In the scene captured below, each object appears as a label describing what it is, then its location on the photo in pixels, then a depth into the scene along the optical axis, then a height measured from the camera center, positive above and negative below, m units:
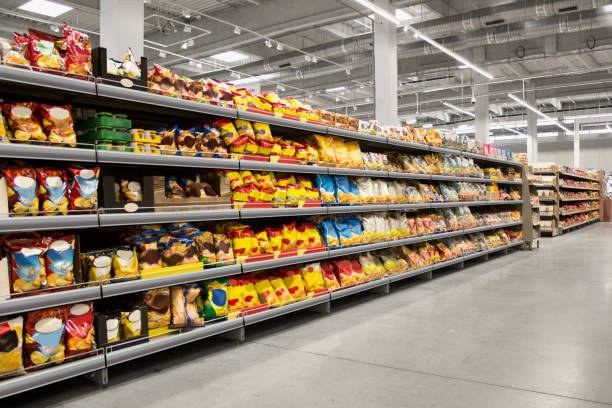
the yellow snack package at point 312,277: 4.11 -0.67
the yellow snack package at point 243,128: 3.56 +0.58
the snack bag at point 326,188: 4.35 +0.13
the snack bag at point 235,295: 3.39 -0.67
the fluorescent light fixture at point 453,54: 8.10 +2.82
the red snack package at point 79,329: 2.49 -0.66
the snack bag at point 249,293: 3.52 -0.68
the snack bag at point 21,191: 2.31 +0.09
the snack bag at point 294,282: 3.96 -0.68
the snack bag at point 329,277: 4.28 -0.70
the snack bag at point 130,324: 2.73 -0.69
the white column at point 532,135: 18.69 +2.47
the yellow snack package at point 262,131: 3.72 +0.58
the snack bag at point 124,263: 2.71 -0.33
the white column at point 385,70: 7.53 +2.14
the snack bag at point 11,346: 2.21 -0.66
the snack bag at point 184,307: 3.01 -0.67
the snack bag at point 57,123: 2.47 +0.45
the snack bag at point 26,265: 2.30 -0.28
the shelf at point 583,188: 13.17 +0.26
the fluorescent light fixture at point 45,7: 8.99 +3.99
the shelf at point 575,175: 13.72 +0.65
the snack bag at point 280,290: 3.79 -0.72
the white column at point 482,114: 15.12 +2.77
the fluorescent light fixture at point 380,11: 6.03 +2.65
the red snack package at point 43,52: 2.43 +0.82
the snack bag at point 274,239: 3.79 -0.30
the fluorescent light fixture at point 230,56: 13.29 +4.29
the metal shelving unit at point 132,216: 2.30 -0.07
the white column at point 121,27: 3.80 +1.49
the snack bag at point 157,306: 2.92 -0.64
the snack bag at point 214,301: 3.23 -0.68
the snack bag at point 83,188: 2.54 +0.10
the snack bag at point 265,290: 3.66 -0.69
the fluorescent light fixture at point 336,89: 16.75 +4.09
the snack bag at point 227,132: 3.50 +0.54
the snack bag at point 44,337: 2.35 -0.66
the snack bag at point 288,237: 3.90 -0.29
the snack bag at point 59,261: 2.42 -0.28
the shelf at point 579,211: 13.56 -0.50
